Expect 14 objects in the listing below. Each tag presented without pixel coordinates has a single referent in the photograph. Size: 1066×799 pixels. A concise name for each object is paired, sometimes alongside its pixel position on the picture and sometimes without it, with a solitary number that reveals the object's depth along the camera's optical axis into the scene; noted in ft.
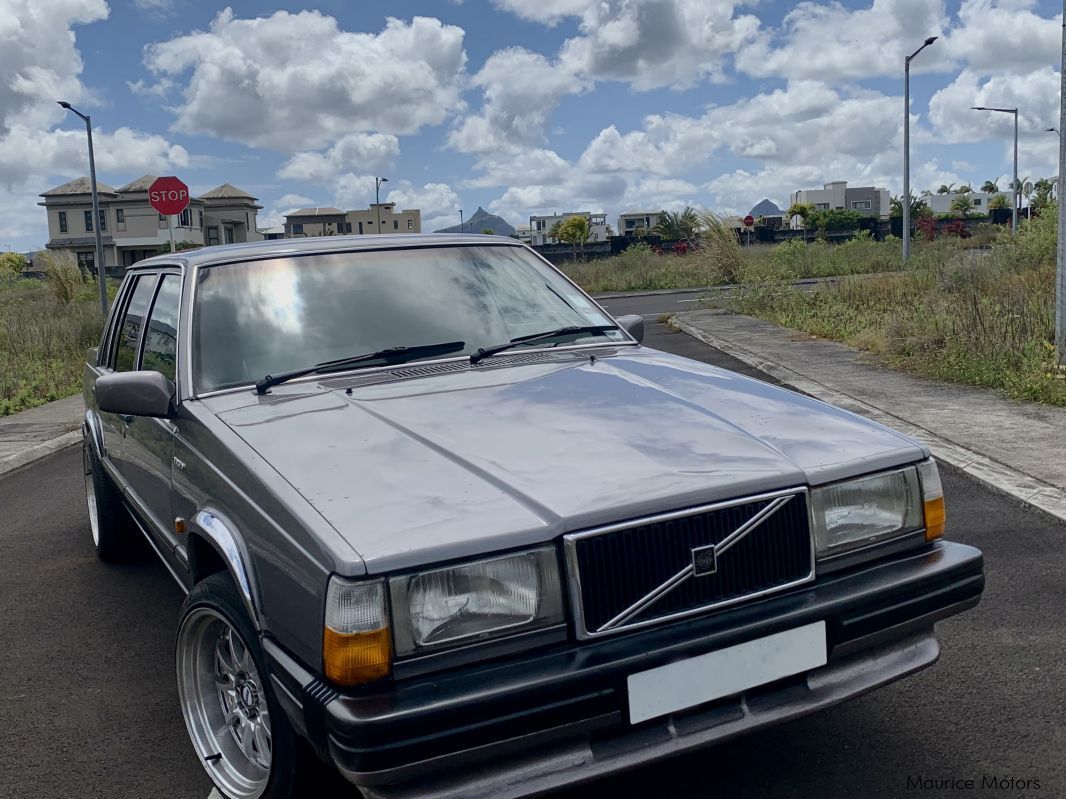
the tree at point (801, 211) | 285.04
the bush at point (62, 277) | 76.89
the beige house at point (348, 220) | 338.34
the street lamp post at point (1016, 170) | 135.29
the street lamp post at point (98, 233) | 78.89
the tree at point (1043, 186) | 216.90
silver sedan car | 7.31
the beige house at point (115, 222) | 258.78
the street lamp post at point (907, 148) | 90.02
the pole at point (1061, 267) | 29.84
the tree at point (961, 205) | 306.35
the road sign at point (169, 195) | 75.72
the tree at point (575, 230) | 268.84
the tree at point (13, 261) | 222.89
